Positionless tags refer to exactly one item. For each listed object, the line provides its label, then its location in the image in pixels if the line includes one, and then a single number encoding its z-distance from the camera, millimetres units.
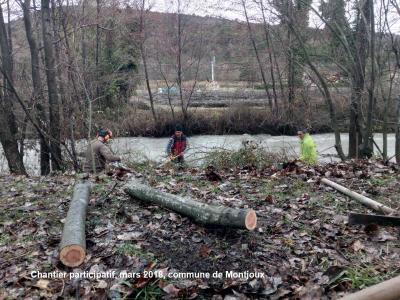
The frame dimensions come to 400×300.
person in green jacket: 10899
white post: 27928
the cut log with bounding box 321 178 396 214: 4938
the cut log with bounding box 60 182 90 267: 3824
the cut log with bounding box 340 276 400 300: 2627
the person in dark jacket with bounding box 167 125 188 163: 12399
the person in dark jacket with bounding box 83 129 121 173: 9305
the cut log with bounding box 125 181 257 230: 4023
